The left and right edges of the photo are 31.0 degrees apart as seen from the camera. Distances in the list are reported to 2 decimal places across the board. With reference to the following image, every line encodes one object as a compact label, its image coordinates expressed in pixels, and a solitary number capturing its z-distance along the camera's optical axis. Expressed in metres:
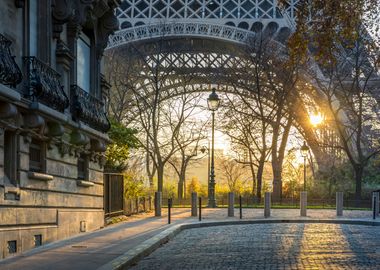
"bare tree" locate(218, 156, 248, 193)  78.53
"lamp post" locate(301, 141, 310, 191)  47.02
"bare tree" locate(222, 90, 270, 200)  48.62
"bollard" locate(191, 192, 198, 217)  29.00
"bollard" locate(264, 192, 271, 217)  28.45
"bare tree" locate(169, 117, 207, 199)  56.79
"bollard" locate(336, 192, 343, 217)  29.92
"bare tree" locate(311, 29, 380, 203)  42.89
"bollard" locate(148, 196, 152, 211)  35.19
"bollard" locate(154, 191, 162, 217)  28.87
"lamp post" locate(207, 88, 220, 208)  32.10
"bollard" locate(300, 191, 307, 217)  29.11
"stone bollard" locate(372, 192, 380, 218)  27.15
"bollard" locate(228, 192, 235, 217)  28.75
